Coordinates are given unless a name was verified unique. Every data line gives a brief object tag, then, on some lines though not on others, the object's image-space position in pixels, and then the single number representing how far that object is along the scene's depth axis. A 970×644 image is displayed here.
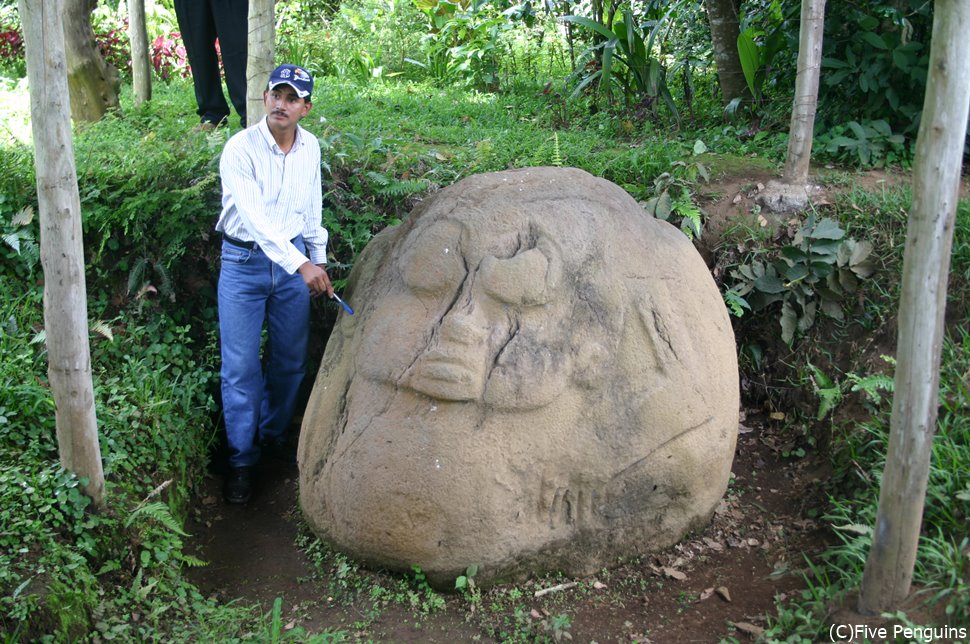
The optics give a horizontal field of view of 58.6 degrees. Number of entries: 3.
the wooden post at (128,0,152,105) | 7.30
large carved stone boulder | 3.43
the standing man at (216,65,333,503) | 4.02
